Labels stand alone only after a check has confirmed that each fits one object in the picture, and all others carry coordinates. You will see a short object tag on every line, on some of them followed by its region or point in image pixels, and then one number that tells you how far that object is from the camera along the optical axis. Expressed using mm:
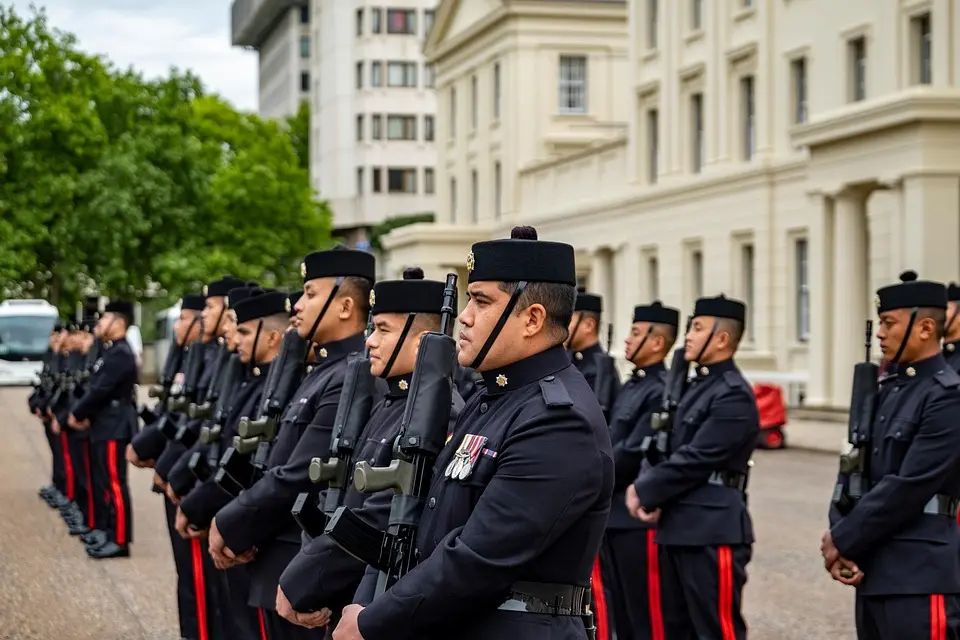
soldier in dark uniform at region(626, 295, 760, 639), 9656
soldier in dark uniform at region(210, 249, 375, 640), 7770
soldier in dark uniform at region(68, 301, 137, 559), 16078
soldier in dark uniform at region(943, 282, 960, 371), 12633
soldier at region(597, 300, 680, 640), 10617
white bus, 57000
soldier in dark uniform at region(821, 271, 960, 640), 8016
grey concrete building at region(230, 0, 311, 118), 127812
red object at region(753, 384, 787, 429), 30453
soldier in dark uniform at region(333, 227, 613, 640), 5188
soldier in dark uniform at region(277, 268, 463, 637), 6805
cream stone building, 35188
